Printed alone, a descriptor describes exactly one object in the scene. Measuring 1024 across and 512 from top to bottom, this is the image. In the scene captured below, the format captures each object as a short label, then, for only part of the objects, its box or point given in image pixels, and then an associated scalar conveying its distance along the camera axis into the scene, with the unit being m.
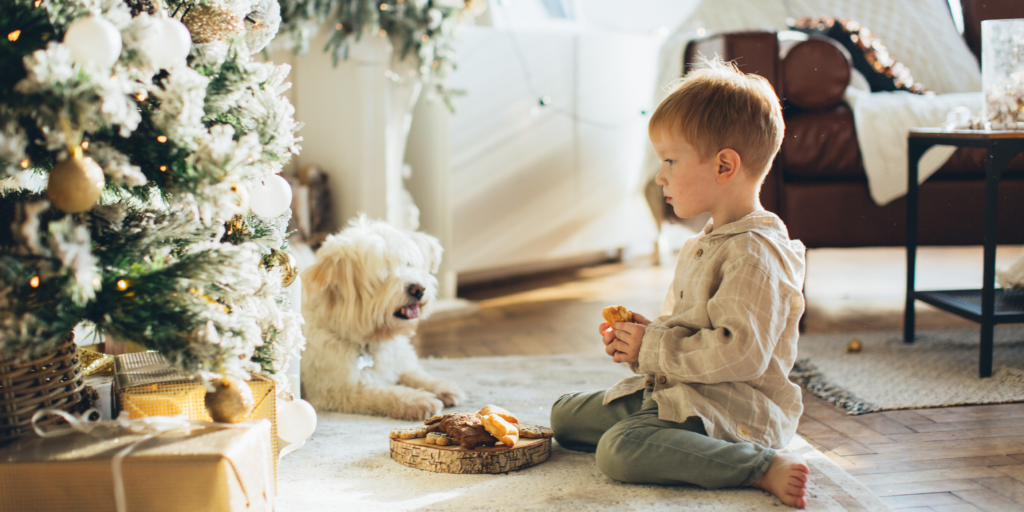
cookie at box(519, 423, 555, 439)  1.55
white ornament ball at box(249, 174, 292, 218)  1.41
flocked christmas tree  1.02
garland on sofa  3.00
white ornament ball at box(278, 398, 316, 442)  1.44
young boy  1.36
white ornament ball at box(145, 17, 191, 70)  1.10
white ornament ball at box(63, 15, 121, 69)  1.00
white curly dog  1.89
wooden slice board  1.46
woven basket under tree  1.18
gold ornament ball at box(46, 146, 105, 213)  1.04
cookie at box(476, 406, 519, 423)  1.56
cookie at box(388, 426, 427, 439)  1.55
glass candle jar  2.08
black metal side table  2.00
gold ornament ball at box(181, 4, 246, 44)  1.30
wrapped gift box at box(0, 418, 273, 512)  1.09
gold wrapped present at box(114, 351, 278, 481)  1.32
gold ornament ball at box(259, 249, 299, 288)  1.51
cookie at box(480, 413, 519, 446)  1.47
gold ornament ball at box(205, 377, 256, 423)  1.20
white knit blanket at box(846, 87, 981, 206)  2.55
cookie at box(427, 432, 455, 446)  1.51
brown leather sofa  2.55
